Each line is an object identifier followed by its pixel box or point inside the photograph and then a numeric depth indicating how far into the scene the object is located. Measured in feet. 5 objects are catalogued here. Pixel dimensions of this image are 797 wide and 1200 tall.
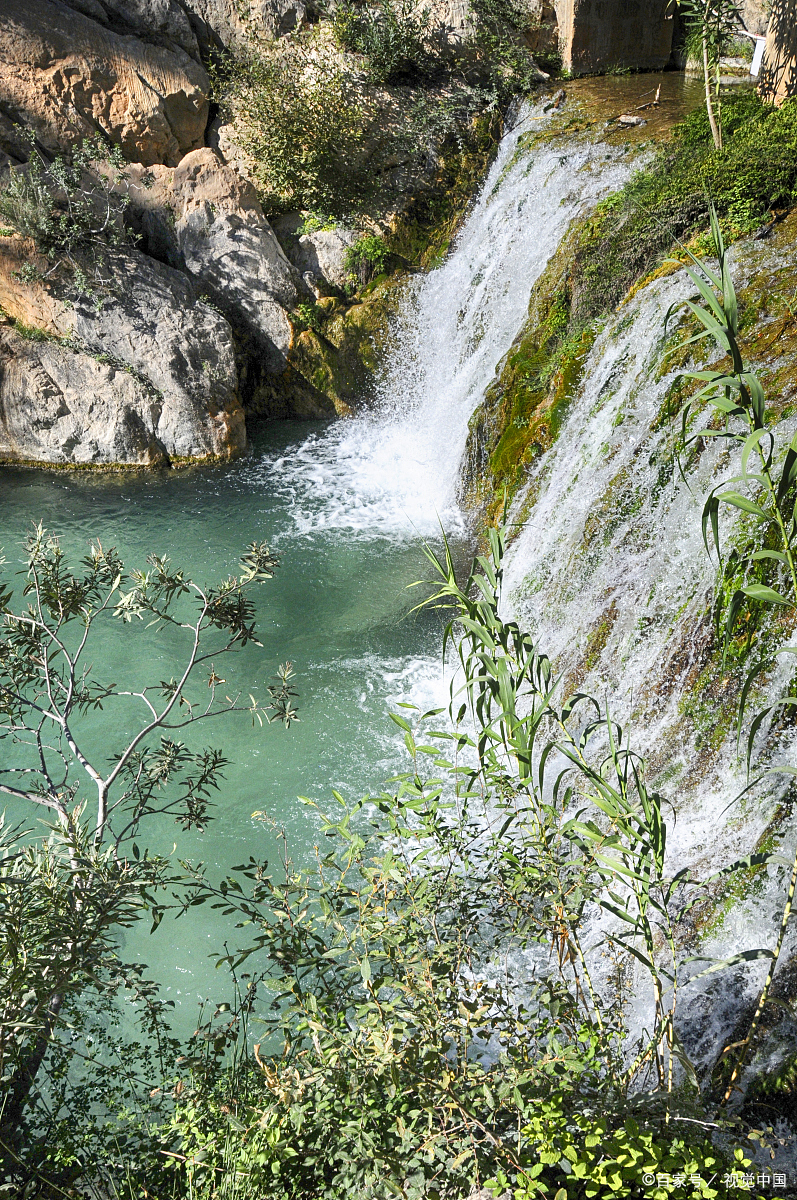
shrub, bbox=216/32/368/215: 33.30
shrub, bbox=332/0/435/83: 34.24
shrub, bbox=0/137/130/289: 28.45
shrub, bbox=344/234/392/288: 33.53
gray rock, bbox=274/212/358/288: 34.01
